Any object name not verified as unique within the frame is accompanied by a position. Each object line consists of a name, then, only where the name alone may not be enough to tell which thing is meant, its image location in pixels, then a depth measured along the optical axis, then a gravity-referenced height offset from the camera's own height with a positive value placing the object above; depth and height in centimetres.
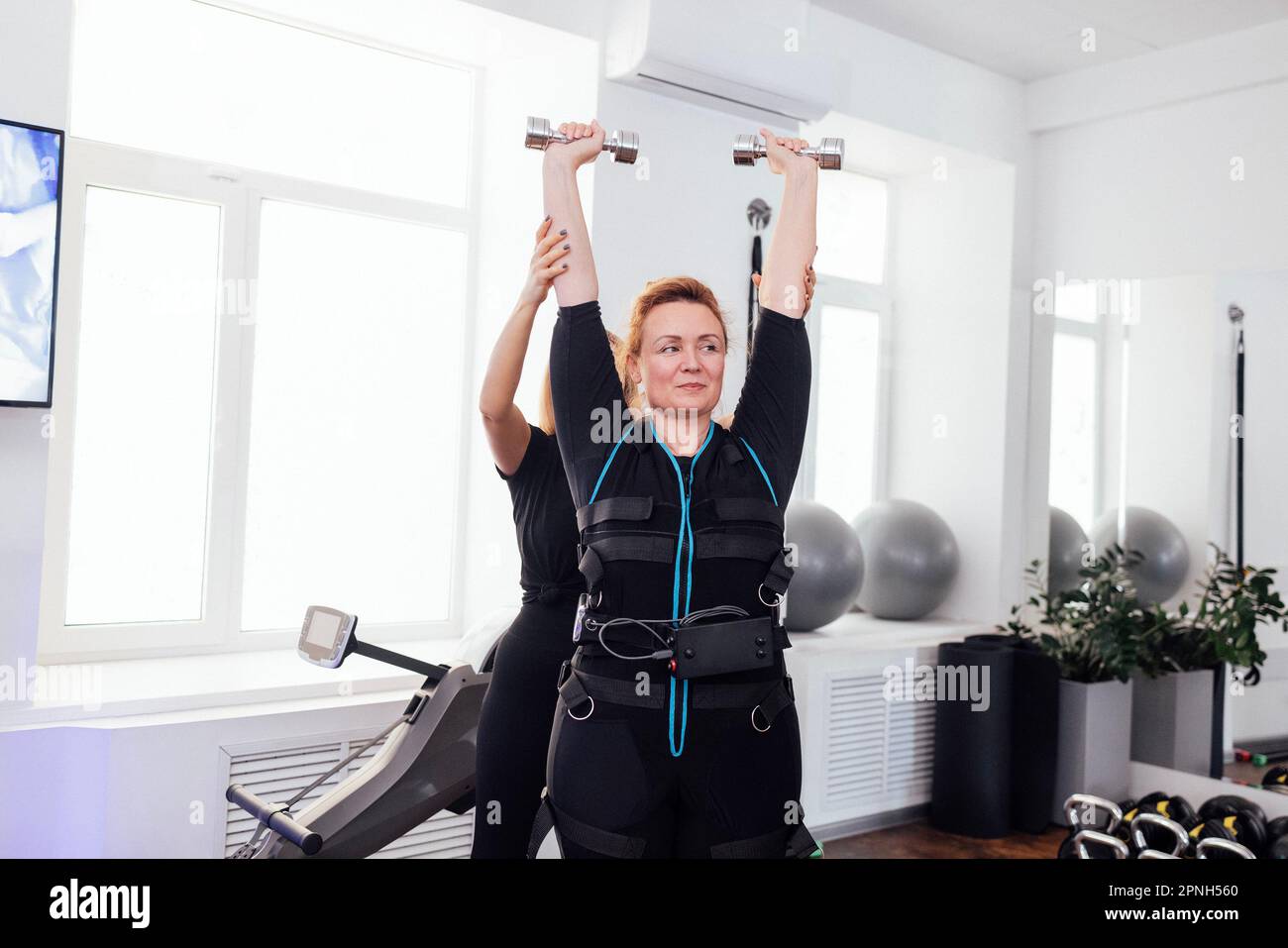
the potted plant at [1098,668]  389 -52
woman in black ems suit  138 -13
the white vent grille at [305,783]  260 -71
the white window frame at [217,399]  288 +27
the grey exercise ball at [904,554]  424 -14
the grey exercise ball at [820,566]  374 -18
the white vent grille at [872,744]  386 -84
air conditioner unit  321 +140
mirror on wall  378 +18
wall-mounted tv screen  227 +48
